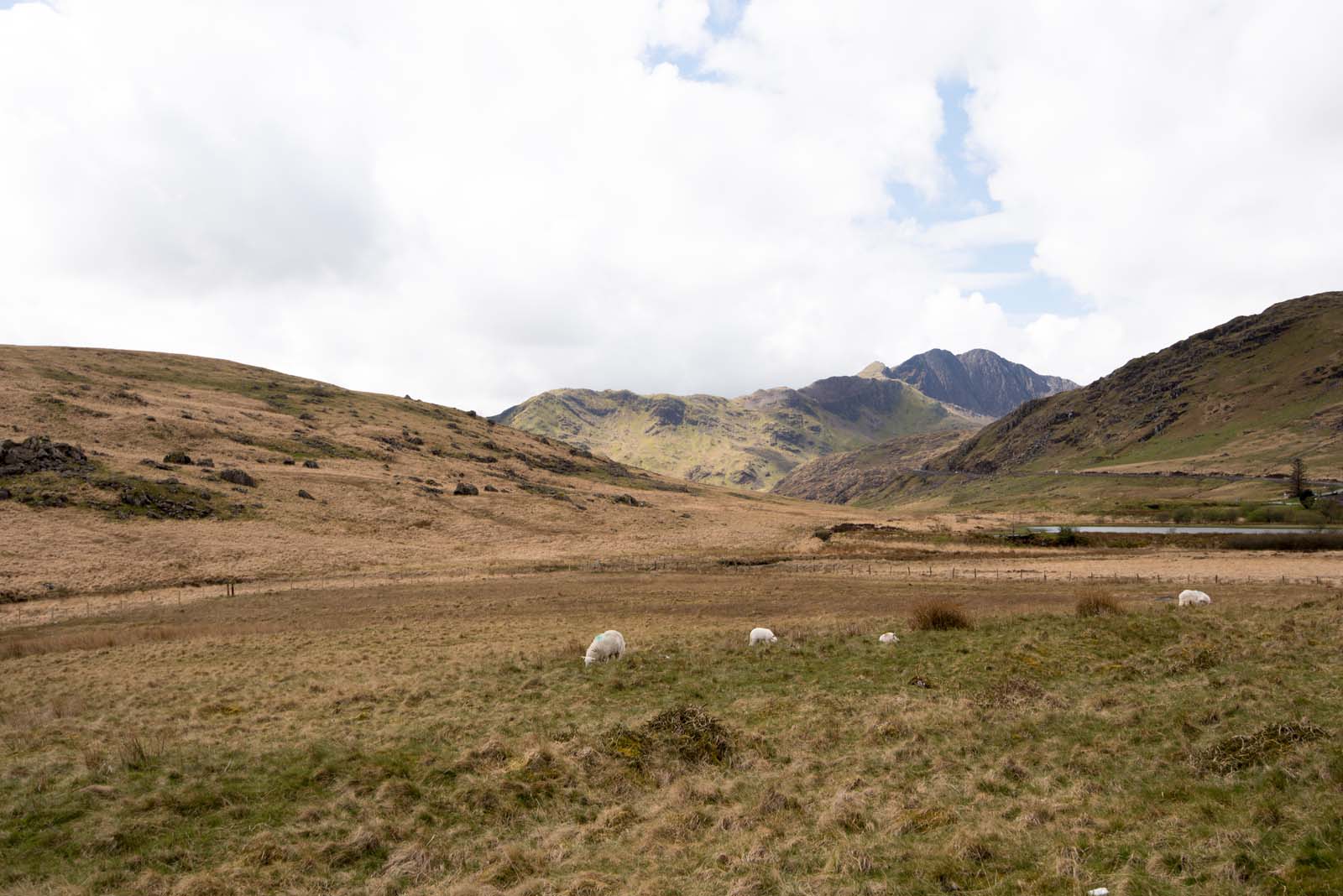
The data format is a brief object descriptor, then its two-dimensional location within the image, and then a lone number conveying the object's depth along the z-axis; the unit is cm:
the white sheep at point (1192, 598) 3055
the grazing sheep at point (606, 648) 2274
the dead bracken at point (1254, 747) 1081
